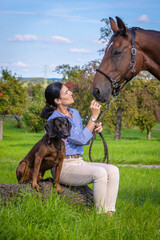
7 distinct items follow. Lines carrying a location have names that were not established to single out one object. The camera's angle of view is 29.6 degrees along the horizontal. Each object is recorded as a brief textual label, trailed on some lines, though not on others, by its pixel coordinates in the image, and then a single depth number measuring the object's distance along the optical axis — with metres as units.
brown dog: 3.49
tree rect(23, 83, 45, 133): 35.28
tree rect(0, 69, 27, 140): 23.60
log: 3.73
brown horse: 3.74
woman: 3.78
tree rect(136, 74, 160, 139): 21.48
